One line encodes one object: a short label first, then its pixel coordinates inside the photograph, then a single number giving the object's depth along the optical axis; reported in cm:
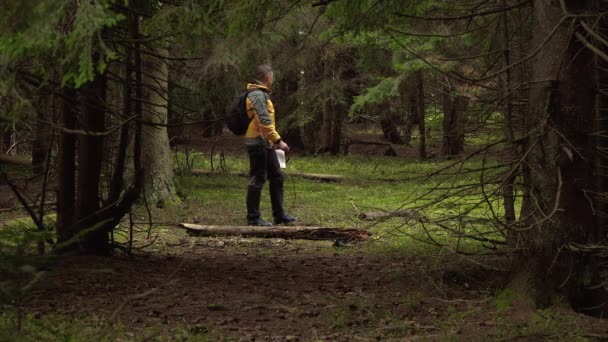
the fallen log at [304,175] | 1894
